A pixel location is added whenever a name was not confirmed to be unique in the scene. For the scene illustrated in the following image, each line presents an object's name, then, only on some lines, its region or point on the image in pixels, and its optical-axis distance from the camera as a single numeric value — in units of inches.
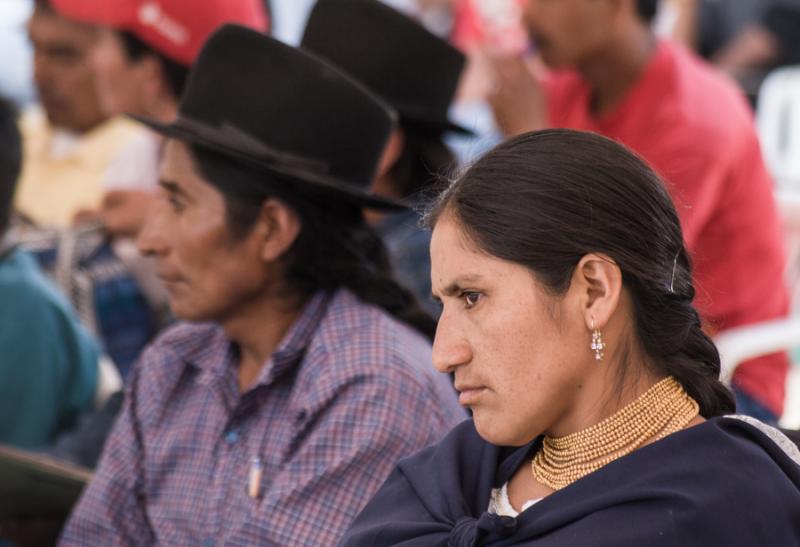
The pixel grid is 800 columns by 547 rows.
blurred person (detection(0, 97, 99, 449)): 261.0
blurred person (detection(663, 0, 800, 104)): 584.4
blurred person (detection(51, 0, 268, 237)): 326.3
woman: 137.3
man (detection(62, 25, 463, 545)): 197.3
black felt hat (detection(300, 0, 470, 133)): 256.4
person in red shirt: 281.0
